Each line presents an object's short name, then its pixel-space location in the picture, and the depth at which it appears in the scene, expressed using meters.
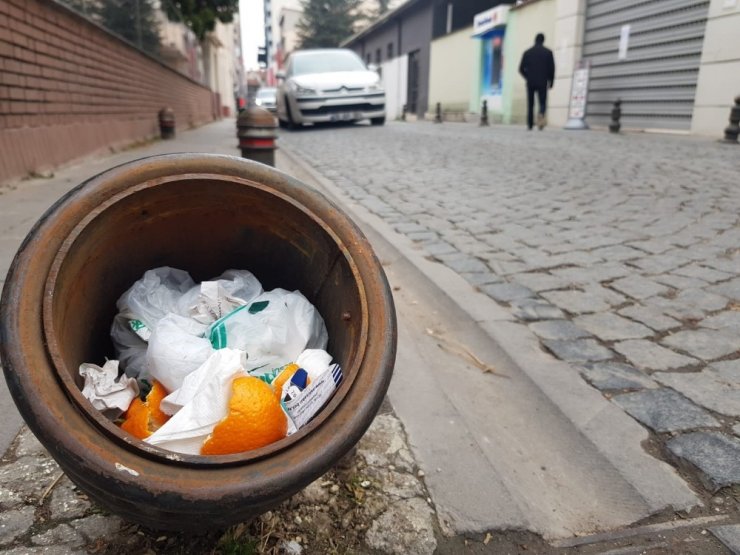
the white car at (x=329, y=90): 12.80
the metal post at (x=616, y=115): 11.82
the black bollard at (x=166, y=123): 11.83
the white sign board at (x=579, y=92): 13.23
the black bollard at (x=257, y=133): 5.02
